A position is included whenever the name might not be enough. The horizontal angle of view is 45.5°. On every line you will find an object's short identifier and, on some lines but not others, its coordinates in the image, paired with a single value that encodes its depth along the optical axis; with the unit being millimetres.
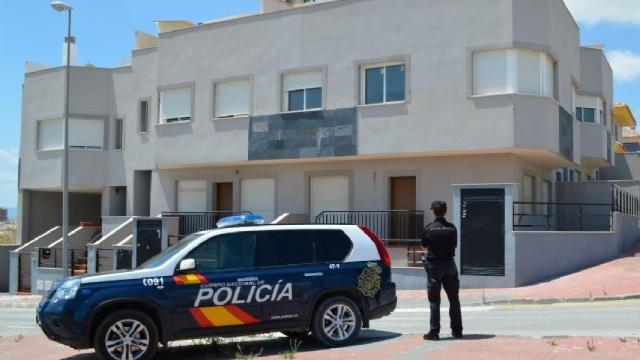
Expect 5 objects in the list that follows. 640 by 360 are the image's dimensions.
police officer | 10031
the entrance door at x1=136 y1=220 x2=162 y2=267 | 26766
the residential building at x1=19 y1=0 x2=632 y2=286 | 22312
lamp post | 24188
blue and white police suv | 9523
